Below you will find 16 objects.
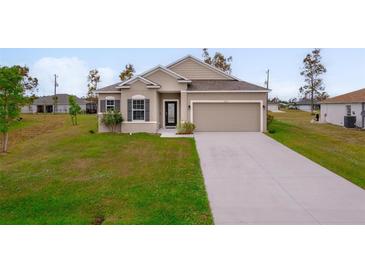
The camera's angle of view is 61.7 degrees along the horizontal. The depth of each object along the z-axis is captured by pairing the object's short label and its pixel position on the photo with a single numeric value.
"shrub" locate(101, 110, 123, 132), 20.52
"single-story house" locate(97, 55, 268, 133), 20.45
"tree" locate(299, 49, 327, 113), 54.50
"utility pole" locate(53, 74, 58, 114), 62.34
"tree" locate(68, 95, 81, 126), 30.64
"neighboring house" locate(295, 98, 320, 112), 84.01
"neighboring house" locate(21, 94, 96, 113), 68.16
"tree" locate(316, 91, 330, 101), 55.85
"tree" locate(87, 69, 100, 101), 59.59
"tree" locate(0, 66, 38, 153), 17.53
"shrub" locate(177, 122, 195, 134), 20.12
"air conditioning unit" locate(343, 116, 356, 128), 28.88
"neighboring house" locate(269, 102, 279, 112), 76.30
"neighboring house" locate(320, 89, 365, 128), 28.23
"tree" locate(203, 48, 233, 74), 47.75
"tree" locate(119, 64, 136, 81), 48.57
